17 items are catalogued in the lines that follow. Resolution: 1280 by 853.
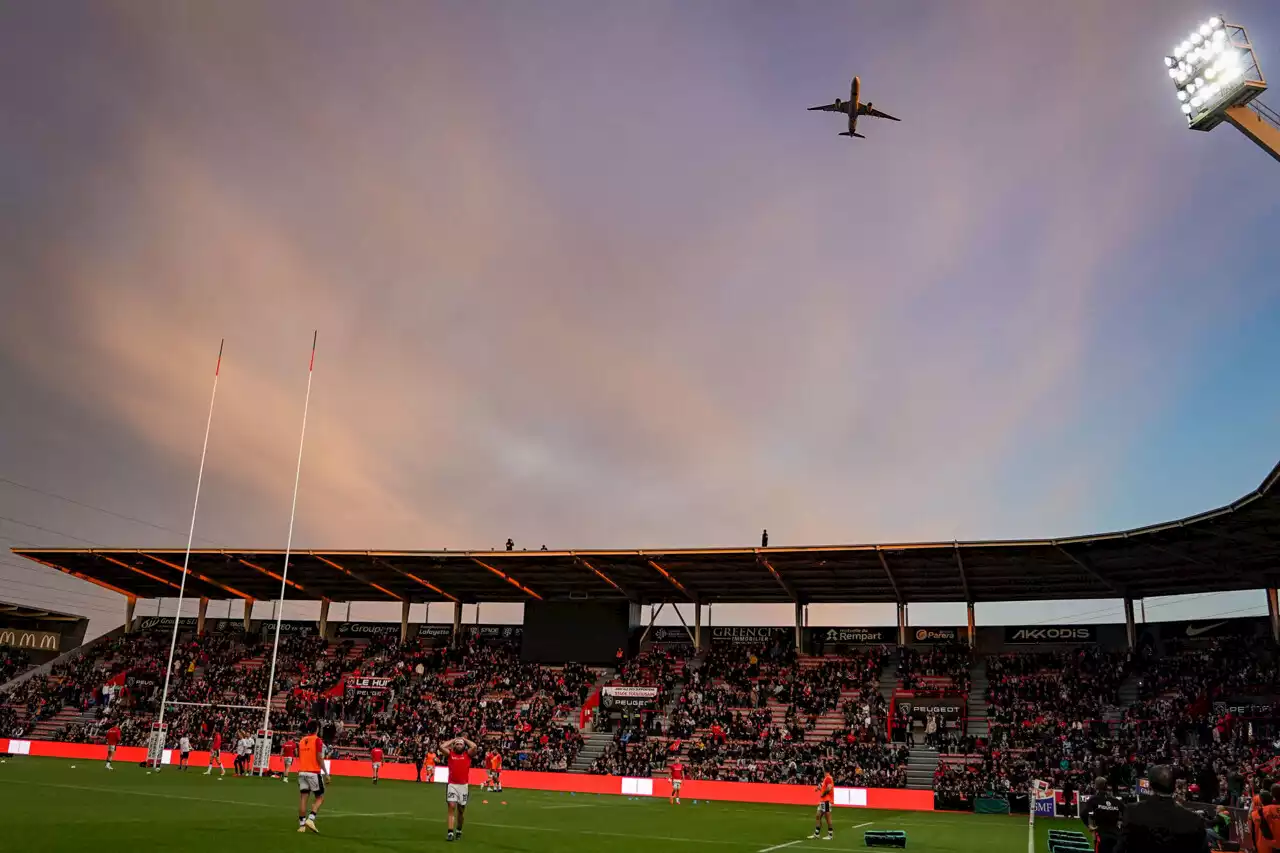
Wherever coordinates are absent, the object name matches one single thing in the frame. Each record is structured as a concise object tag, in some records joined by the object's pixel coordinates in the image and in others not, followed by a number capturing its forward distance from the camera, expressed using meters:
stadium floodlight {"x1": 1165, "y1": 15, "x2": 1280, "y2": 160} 36.19
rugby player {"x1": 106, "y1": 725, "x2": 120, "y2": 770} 39.34
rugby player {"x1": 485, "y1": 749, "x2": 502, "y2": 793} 38.97
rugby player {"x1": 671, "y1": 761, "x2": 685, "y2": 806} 38.09
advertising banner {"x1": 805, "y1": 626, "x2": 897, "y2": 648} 55.91
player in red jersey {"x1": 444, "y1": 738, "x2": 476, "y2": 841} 18.29
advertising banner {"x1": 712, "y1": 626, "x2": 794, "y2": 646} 57.59
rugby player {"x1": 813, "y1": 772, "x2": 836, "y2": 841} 24.48
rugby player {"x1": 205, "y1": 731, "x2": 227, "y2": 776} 42.34
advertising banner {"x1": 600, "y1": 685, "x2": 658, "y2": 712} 53.72
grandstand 42.47
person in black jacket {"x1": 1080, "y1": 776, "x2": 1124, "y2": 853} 12.34
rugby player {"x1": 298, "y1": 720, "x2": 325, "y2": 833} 18.45
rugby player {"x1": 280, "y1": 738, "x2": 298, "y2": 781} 40.22
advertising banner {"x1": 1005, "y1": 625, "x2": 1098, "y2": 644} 52.12
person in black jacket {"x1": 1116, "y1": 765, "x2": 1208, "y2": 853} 6.87
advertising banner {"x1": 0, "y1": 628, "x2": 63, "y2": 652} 70.94
